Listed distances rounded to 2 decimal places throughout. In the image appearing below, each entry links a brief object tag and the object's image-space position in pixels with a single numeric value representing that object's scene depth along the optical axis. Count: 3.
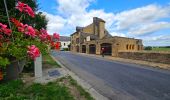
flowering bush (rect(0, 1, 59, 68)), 1.22
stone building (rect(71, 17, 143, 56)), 12.57
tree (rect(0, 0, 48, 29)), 2.80
